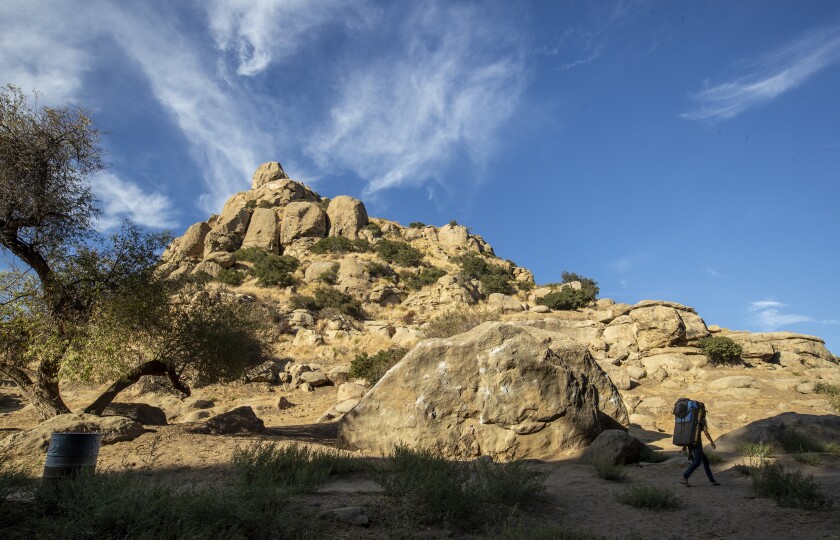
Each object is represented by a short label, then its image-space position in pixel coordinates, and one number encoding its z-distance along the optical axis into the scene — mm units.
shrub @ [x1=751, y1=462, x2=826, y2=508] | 7062
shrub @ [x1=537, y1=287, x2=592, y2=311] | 38562
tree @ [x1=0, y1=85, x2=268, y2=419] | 10891
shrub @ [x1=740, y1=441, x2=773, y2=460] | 10461
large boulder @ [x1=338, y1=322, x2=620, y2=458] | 11336
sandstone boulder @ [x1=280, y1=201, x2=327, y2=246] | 52562
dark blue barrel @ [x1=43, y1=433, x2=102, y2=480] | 6293
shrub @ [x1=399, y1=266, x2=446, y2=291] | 43531
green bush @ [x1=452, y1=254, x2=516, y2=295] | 44562
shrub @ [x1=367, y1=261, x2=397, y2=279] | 44556
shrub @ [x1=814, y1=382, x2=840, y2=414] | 17025
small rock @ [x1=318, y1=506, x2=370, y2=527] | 5910
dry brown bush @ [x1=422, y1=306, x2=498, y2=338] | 25438
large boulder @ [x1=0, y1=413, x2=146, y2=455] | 9219
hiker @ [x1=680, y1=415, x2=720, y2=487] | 8734
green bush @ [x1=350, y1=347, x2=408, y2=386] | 21422
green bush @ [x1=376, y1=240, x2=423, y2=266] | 49969
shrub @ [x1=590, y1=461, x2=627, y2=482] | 9273
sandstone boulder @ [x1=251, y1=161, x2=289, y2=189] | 65500
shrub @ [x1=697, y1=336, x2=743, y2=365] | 22875
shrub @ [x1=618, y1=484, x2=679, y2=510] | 7480
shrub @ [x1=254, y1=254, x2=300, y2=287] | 40906
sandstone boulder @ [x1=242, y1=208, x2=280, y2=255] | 50594
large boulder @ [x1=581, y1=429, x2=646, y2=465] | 10625
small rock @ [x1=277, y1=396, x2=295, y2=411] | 19812
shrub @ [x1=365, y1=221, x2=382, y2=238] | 57647
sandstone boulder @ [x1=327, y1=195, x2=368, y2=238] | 55688
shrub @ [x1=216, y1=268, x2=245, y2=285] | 41266
